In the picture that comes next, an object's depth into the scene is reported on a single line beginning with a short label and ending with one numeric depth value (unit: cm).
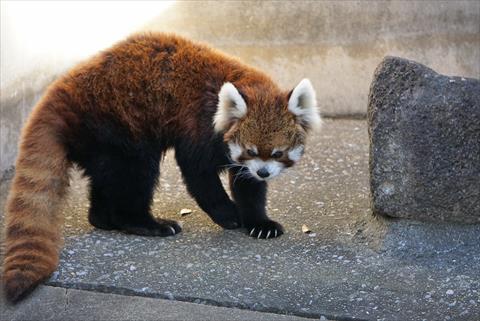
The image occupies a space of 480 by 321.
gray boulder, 862
